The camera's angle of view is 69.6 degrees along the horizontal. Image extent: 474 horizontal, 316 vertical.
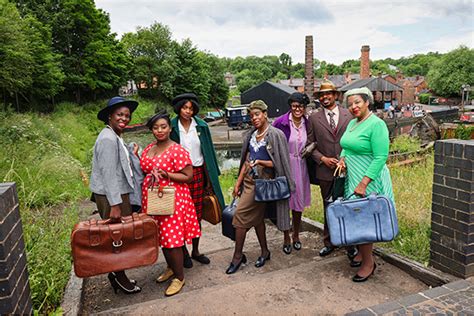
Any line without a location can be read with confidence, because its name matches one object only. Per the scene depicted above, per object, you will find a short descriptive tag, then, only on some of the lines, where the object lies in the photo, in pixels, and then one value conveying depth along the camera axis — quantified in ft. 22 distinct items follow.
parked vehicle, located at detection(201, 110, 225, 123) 128.93
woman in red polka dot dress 10.89
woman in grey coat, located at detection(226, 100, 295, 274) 12.34
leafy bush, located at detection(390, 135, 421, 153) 43.83
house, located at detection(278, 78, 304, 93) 181.37
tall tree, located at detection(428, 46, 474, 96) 159.42
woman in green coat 12.55
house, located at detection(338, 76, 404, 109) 117.91
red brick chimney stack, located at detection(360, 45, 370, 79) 131.06
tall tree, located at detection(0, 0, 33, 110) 42.73
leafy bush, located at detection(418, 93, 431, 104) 183.83
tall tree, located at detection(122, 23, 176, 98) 129.29
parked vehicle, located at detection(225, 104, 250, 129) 103.96
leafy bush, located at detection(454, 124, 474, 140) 46.06
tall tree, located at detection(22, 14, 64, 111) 63.57
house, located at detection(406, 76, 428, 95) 216.74
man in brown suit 12.90
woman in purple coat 13.65
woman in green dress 10.34
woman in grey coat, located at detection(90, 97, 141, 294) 10.00
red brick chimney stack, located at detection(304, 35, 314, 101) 69.05
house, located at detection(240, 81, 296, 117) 119.14
